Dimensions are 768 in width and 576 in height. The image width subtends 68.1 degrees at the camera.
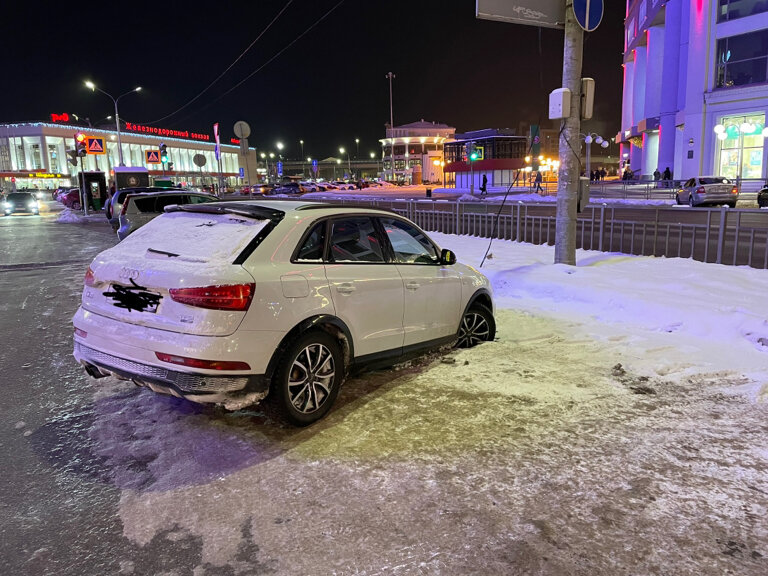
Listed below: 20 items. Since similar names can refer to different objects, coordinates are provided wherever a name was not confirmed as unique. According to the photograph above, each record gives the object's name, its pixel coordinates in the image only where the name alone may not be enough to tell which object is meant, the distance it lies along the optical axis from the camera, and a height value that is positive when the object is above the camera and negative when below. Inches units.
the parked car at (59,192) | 2479.1 +11.6
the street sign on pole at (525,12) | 341.7 +108.2
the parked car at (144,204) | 624.5 -13.0
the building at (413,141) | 5162.4 +422.9
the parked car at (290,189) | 2407.7 +6.1
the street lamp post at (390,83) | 3246.1 +595.3
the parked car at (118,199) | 786.8 -7.7
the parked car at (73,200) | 1761.8 -17.6
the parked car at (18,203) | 1610.5 -22.1
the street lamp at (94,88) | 1590.8 +294.9
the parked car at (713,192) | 1041.5 -16.4
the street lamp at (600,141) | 1767.7 +135.0
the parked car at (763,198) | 985.6 -27.7
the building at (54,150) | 4195.4 +344.1
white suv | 152.6 -32.9
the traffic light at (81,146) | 1298.4 +109.6
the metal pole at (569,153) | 381.1 +22.4
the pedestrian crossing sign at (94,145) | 1337.4 +114.5
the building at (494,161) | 2519.7 +111.7
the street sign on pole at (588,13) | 365.4 +110.5
